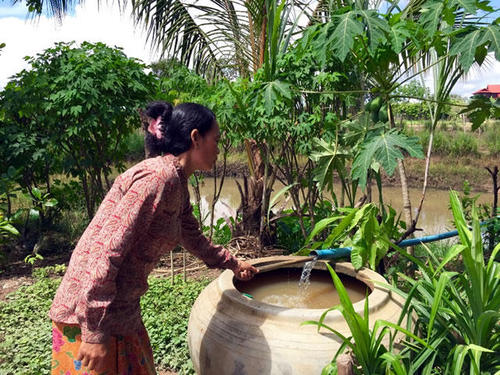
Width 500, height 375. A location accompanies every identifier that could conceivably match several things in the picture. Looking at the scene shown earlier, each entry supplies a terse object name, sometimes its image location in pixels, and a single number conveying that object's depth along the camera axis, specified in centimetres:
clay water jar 170
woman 141
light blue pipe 233
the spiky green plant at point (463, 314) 179
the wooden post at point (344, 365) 160
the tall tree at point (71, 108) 498
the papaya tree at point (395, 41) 227
